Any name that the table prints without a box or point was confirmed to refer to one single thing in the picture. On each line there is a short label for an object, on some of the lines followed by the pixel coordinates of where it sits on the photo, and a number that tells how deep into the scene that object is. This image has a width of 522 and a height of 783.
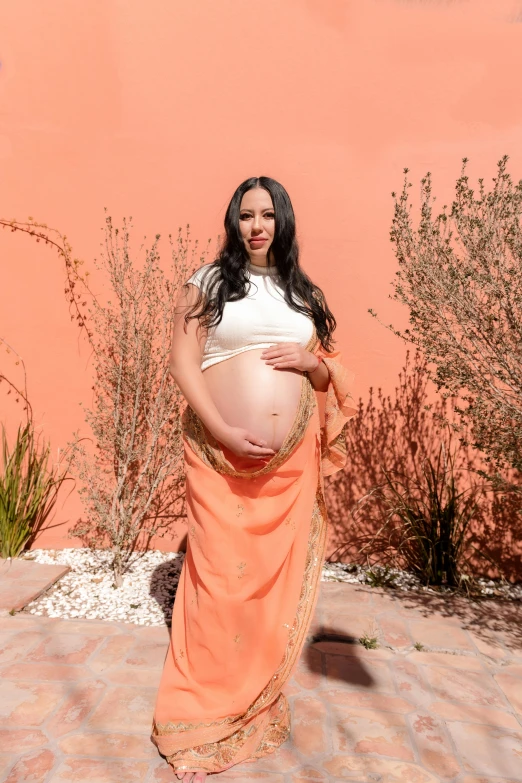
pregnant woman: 1.78
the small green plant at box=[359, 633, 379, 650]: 2.58
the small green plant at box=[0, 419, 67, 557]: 3.32
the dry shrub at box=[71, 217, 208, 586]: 3.27
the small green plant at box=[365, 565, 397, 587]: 3.30
